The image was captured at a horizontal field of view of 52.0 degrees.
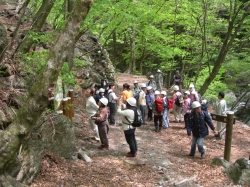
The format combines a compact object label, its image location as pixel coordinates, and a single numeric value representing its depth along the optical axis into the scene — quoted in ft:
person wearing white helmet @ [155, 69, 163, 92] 47.73
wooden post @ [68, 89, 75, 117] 27.75
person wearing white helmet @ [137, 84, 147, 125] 34.91
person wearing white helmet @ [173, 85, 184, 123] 36.91
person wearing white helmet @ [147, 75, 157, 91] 41.00
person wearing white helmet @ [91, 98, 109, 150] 24.78
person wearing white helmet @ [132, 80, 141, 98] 37.17
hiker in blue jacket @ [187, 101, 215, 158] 24.50
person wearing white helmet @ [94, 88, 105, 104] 31.91
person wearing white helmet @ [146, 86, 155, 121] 36.73
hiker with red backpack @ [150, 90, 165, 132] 32.14
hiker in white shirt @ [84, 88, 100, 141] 26.71
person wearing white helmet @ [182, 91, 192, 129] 33.73
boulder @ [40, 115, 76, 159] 20.97
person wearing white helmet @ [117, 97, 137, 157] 23.18
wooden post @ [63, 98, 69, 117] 24.26
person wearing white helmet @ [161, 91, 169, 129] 34.01
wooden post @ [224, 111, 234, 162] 23.68
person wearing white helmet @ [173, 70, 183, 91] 49.08
